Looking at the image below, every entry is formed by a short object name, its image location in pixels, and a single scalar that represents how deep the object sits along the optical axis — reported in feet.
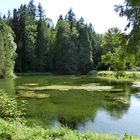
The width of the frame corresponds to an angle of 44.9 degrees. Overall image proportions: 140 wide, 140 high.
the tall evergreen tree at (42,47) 126.75
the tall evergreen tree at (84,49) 126.05
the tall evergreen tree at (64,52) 123.83
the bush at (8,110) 24.48
